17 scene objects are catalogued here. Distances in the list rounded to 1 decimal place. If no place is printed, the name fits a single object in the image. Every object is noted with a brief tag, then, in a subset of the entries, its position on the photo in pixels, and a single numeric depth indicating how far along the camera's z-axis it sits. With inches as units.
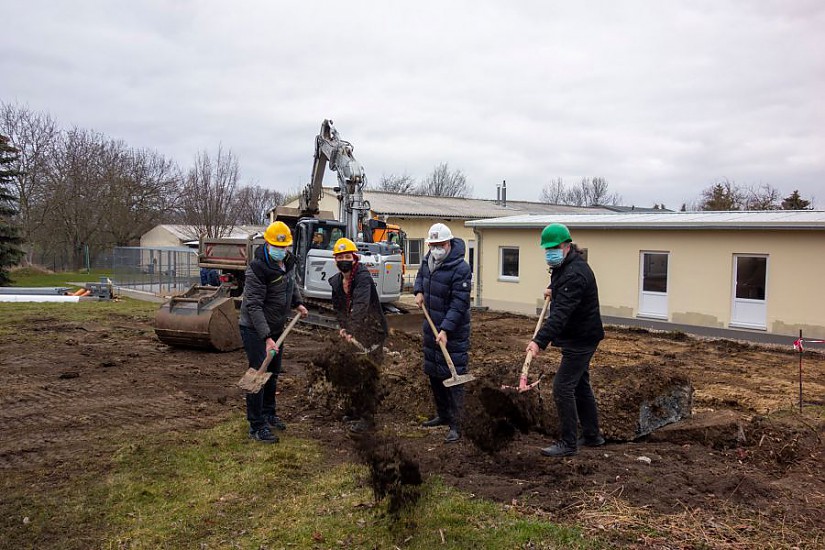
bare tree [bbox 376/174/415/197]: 2495.1
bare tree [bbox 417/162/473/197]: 2615.7
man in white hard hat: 231.3
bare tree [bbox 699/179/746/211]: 1603.1
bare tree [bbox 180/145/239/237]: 1086.4
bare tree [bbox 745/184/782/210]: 1597.9
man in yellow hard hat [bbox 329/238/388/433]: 260.1
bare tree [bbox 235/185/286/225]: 2213.0
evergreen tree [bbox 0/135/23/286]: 1037.8
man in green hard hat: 203.0
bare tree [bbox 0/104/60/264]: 1384.1
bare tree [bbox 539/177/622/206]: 3034.0
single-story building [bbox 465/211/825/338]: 537.0
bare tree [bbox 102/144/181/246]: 1550.2
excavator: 431.8
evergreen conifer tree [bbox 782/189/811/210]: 1541.6
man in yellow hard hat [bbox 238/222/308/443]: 233.6
